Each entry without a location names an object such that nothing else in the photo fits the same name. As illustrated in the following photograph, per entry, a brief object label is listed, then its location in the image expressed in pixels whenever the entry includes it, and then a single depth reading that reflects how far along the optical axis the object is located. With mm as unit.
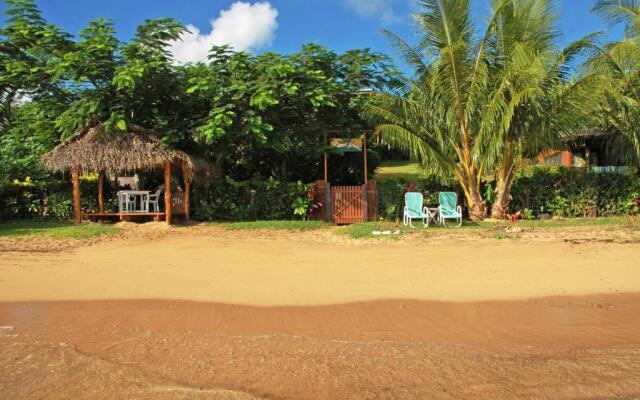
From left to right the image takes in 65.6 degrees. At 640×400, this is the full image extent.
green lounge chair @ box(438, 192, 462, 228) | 13586
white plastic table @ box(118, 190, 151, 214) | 14961
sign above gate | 16105
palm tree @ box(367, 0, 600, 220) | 12977
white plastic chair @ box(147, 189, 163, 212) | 15075
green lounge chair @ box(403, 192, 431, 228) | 13633
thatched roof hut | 13992
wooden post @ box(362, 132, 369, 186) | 15255
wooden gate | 15102
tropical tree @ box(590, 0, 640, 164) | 14177
